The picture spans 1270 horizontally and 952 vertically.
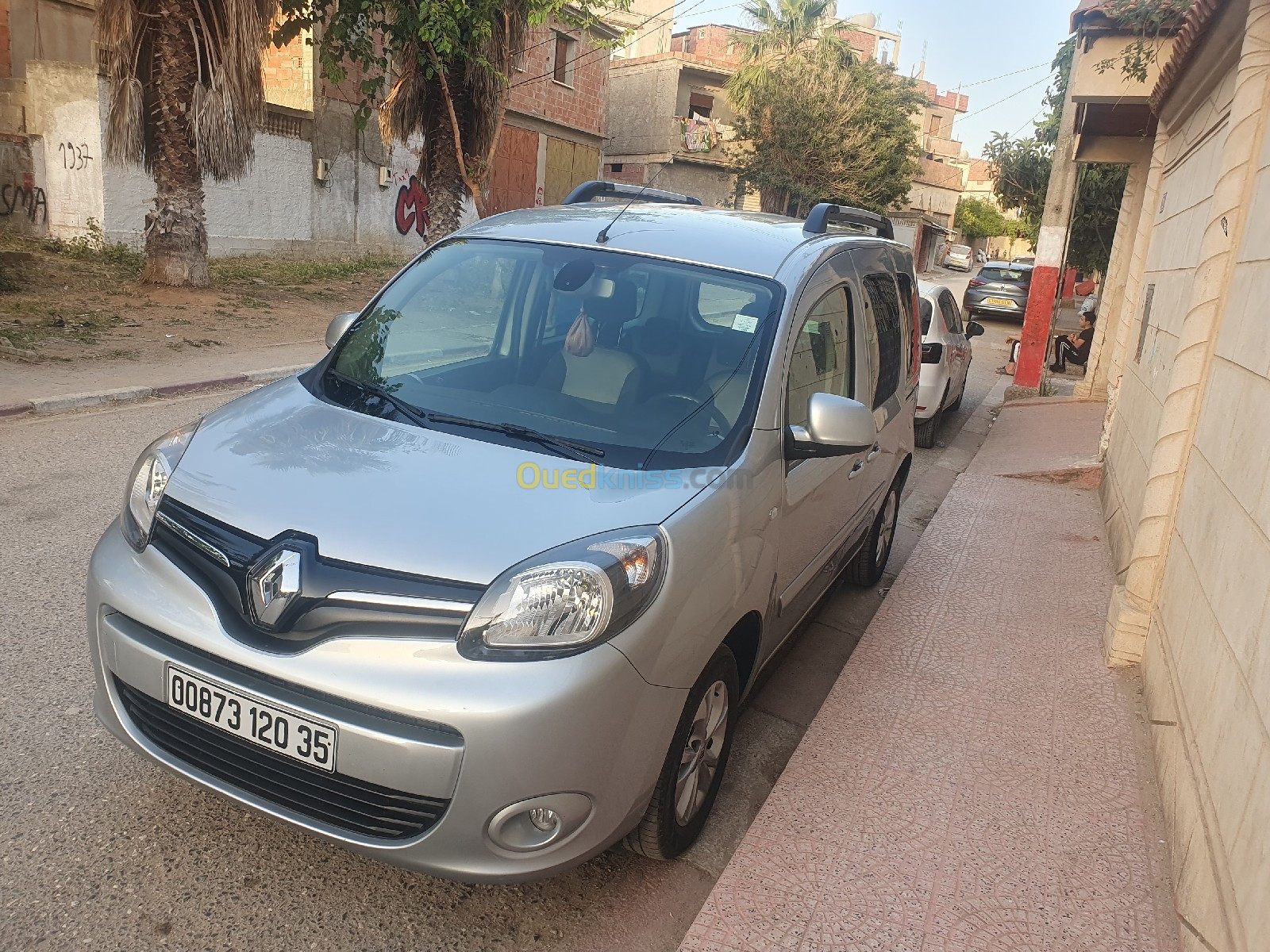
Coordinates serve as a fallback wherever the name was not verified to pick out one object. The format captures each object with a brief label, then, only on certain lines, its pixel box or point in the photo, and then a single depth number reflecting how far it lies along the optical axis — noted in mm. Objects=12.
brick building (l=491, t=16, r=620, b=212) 26422
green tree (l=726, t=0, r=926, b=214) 32875
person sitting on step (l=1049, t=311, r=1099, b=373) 15453
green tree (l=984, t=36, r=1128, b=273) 20156
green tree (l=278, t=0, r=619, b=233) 13211
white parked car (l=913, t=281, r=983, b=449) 9047
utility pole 12883
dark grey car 24078
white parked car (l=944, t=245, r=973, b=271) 59250
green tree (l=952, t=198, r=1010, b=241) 70812
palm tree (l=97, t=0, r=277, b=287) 12539
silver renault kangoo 2191
